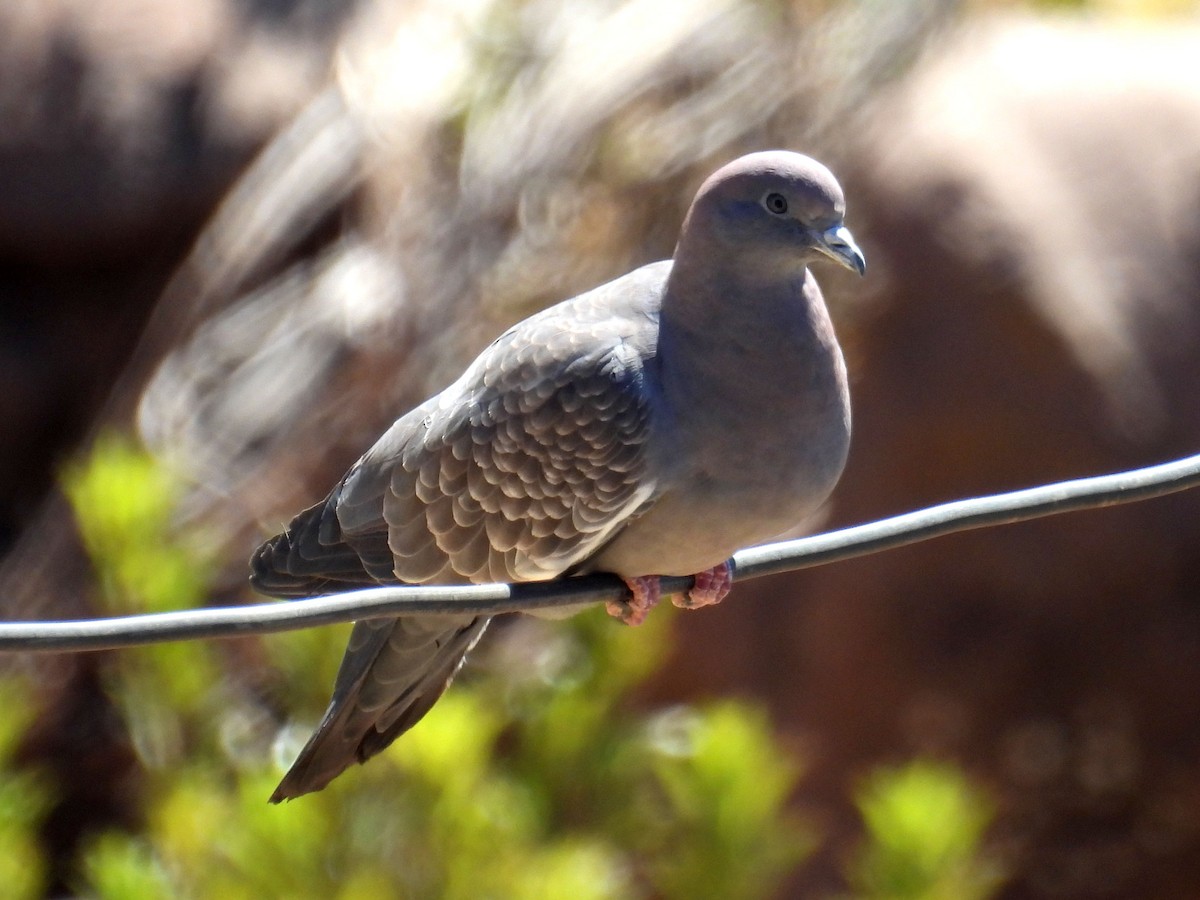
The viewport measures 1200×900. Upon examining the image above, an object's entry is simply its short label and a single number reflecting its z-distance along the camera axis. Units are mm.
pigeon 5273
